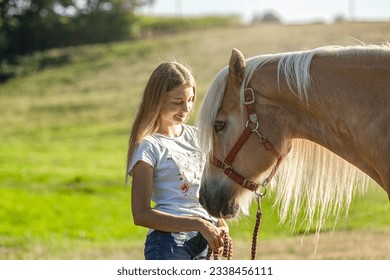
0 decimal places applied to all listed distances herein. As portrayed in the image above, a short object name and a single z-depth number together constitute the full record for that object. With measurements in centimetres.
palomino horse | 748
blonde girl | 764
